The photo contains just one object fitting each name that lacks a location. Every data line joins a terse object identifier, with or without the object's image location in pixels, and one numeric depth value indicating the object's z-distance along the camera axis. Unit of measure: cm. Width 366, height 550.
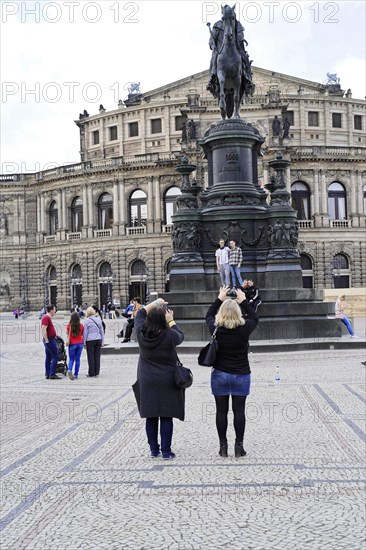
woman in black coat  727
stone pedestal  1912
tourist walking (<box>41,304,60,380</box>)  1492
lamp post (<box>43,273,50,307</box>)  7106
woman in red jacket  1512
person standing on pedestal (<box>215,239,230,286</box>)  1889
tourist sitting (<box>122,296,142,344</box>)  2130
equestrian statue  2212
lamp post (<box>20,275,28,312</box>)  7172
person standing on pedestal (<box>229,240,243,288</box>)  1877
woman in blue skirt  728
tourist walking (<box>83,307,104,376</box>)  1509
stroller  1547
